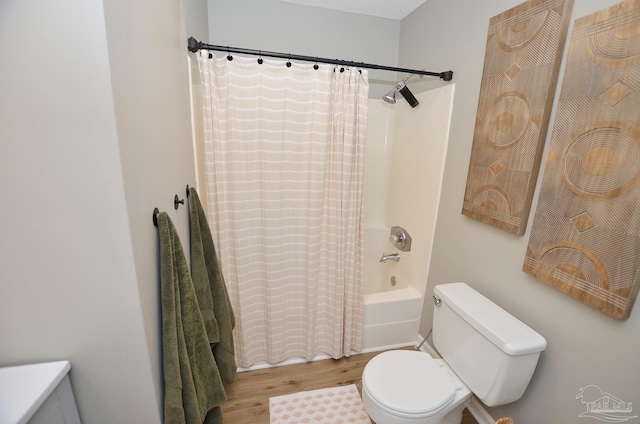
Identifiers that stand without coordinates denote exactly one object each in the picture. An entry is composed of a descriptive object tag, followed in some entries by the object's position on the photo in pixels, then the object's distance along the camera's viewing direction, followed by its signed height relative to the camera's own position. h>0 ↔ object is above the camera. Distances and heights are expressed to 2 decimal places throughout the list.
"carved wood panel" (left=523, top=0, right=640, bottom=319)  0.82 -0.04
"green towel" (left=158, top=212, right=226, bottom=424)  0.85 -0.67
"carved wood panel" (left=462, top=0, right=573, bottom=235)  1.06 +0.21
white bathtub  1.89 -1.16
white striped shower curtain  1.44 -0.29
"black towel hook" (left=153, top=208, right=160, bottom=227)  0.84 -0.22
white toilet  1.08 -0.97
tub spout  2.18 -0.84
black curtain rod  1.30 +0.47
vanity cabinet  0.60 -0.59
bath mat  1.50 -1.48
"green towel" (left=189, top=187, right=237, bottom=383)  1.23 -0.68
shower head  1.84 +0.39
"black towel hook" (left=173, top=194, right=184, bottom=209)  1.05 -0.22
